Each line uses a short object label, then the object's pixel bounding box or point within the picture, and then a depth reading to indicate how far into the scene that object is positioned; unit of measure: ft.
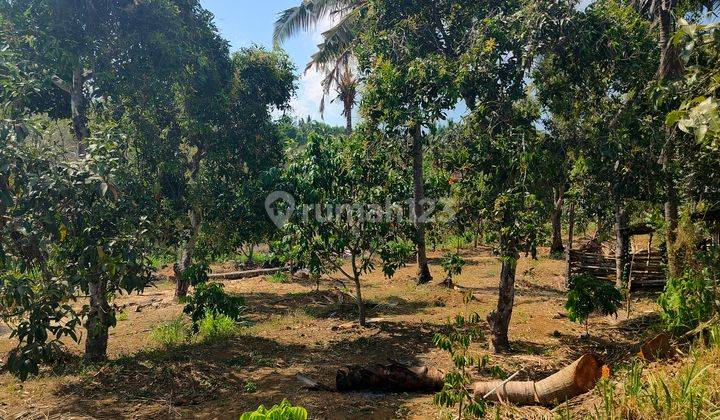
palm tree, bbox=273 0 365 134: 58.44
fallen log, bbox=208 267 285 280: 62.08
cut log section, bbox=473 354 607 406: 17.38
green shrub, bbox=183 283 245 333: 29.04
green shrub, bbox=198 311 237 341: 31.81
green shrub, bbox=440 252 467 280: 35.86
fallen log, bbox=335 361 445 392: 21.31
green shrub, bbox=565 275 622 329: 25.58
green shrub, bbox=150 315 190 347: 30.97
